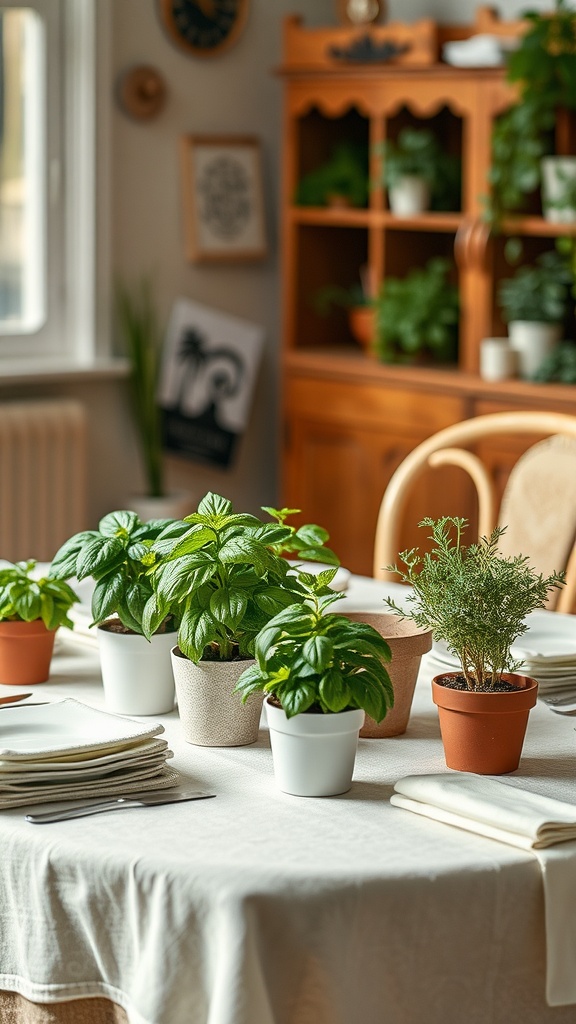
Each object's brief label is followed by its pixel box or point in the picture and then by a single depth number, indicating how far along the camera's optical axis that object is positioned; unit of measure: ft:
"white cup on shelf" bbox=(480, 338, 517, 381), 11.68
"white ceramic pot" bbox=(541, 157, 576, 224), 11.22
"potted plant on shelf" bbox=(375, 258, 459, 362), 12.41
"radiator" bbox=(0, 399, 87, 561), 12.55
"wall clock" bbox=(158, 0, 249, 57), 13.38
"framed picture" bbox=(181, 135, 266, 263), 13.79
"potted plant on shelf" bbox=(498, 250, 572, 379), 11.63
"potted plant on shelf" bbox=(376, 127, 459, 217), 12.60
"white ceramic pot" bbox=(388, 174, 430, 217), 12.60
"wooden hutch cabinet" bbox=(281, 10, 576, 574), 11.87
